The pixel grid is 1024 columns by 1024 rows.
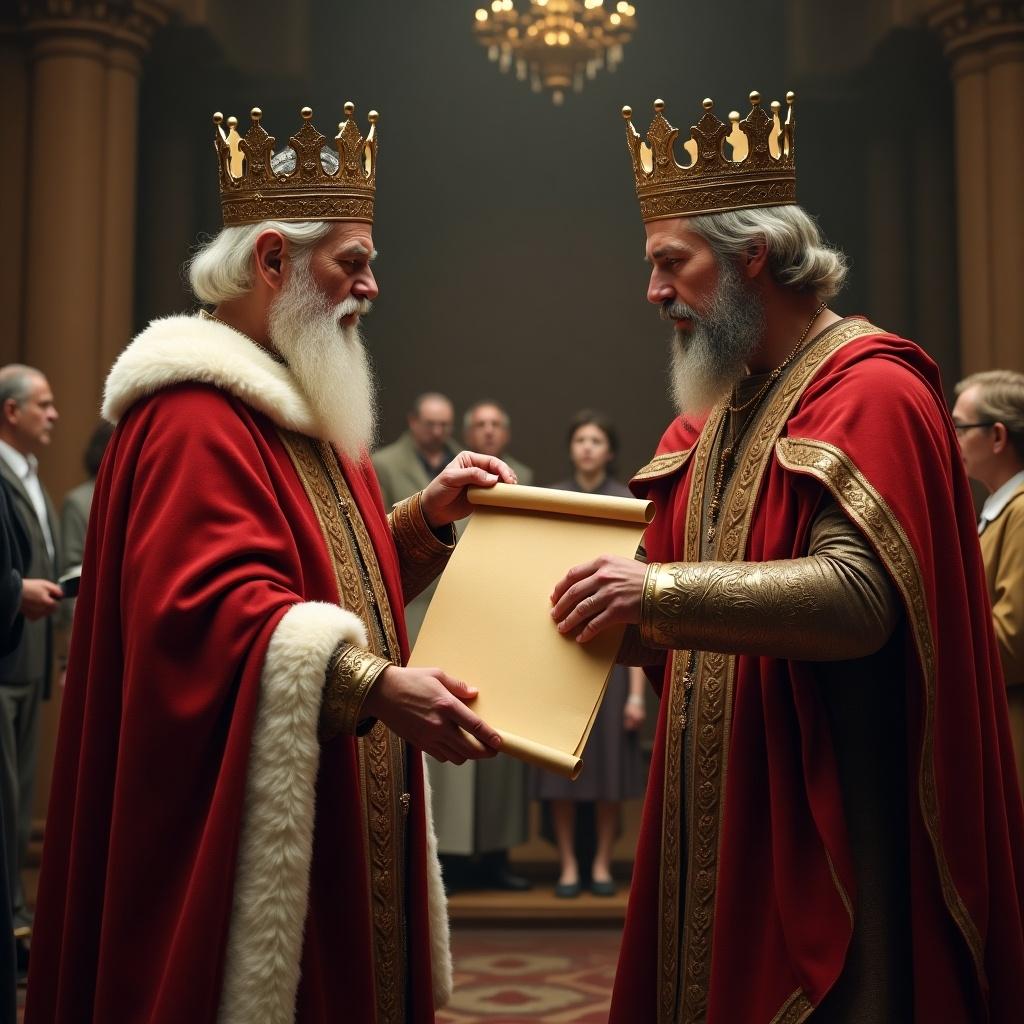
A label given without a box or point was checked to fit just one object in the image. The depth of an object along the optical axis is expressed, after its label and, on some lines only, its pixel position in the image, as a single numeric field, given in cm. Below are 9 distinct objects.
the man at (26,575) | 522
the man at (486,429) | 726
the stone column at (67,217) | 708
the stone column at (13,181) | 719
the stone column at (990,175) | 715
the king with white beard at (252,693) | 235
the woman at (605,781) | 661
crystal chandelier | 852
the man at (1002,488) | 398
